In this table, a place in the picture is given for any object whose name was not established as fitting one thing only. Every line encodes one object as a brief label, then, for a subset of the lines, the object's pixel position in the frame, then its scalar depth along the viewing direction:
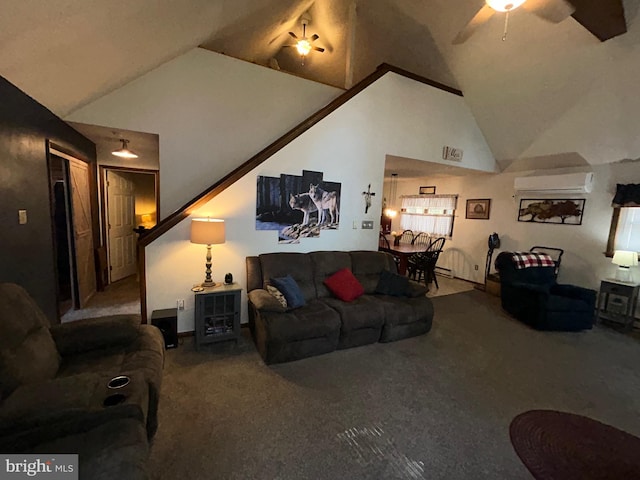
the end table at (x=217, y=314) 2.83
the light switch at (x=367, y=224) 4.09
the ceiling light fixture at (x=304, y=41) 4.69
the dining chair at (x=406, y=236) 7.25
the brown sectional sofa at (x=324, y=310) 2.69
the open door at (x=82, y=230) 3.64
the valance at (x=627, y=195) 3.89
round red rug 1.71
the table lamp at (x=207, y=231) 2.77
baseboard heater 6.62
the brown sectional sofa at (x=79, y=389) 1.09
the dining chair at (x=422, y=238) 6.94
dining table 5.28
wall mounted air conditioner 4.43
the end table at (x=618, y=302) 3.79
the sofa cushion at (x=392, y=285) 3.51
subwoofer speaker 2.82
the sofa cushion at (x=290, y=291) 2.94
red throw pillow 3.31
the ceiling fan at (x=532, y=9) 2.37
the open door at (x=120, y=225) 4.82
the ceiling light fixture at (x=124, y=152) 3.91
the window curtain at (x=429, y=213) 6.59
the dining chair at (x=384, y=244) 5.67
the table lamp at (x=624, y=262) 3.78
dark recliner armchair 3.72
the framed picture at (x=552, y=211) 4.62
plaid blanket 4.39
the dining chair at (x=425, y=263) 5.45
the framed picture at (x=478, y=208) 5.86
